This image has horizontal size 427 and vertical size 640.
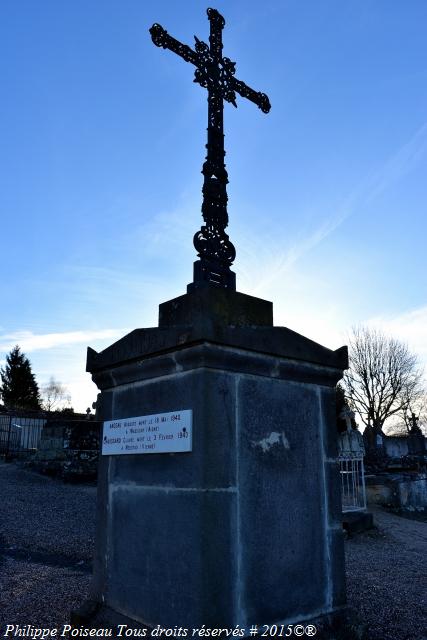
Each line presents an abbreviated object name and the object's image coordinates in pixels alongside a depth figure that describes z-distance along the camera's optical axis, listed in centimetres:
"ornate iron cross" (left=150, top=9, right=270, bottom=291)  374
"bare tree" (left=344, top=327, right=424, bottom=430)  3825
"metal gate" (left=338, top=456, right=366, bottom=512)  1018
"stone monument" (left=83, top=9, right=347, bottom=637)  293
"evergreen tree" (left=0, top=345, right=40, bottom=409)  4597
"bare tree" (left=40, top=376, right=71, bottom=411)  7781
